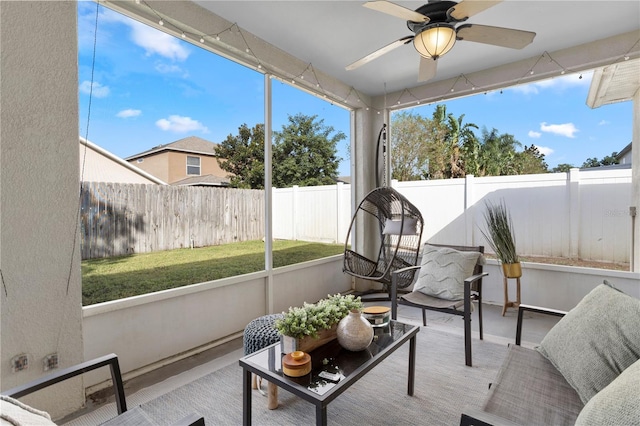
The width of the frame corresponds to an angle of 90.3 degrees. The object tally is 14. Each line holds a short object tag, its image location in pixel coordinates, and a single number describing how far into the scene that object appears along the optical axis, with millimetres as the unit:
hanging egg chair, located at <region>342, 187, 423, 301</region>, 3607
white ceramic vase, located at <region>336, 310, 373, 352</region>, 1721
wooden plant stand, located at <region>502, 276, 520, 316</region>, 3415
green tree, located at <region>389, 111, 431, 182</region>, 4438
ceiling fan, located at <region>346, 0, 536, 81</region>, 1888
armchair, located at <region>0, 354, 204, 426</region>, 808
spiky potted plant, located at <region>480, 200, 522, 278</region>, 3389
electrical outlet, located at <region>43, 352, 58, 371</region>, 1839
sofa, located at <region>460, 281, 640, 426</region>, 1257
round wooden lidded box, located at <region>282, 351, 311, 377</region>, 1475
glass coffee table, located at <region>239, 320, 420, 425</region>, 1369
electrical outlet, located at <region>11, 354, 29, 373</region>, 1729
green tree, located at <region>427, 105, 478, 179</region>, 4062
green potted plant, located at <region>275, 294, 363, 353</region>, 1662
